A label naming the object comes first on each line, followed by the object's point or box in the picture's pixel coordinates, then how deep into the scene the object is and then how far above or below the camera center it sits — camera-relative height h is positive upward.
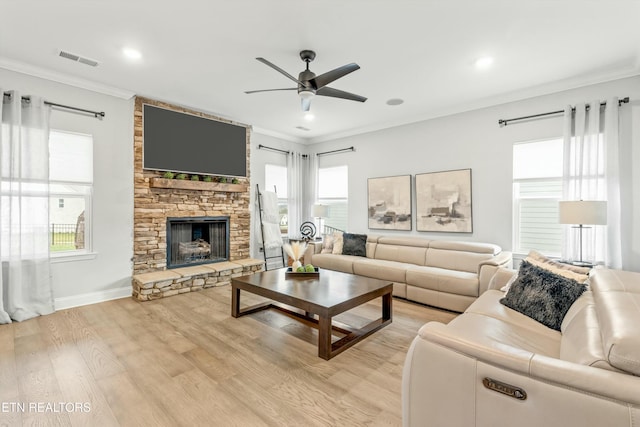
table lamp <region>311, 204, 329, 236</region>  6.06 +0.01
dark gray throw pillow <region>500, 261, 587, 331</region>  2.04 -0.60
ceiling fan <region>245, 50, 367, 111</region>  2.77 +1.26
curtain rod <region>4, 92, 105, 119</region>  3.46 +1.30
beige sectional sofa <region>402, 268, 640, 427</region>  1.02 -0.64
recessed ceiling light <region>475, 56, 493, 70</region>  3.24 +1.64
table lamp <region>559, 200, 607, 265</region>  3.07 +0.00
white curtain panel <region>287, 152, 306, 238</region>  6.57 +0.47
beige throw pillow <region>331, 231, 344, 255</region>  5.36 -0.57
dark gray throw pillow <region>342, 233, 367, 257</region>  5.20 -0.58
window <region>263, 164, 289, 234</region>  6.35 +0.53
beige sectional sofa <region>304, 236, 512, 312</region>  3.58 -0.77
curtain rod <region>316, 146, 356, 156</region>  6.19 +1.28
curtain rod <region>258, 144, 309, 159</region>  6.04 +1.30
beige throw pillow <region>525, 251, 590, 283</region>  2.29 -0.46
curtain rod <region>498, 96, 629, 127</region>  3.45 +1.28
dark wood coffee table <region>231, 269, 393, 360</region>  2.53 -0.79
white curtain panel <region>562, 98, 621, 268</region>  3.44 +0.47
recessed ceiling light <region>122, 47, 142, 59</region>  3.12 +1.67
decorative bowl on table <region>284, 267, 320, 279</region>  3.50 -0.73
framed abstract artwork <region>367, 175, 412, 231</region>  5.36 +0.16
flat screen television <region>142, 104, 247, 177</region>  4.45 +1.09
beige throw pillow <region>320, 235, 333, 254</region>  5.49 -0.61
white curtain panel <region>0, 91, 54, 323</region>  3.32 +0.03
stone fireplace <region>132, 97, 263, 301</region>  4.36 -0.32
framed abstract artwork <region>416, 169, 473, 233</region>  4.67 +0.16
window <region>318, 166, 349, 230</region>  6.46 +0.40
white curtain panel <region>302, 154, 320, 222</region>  6.82 +0.57
